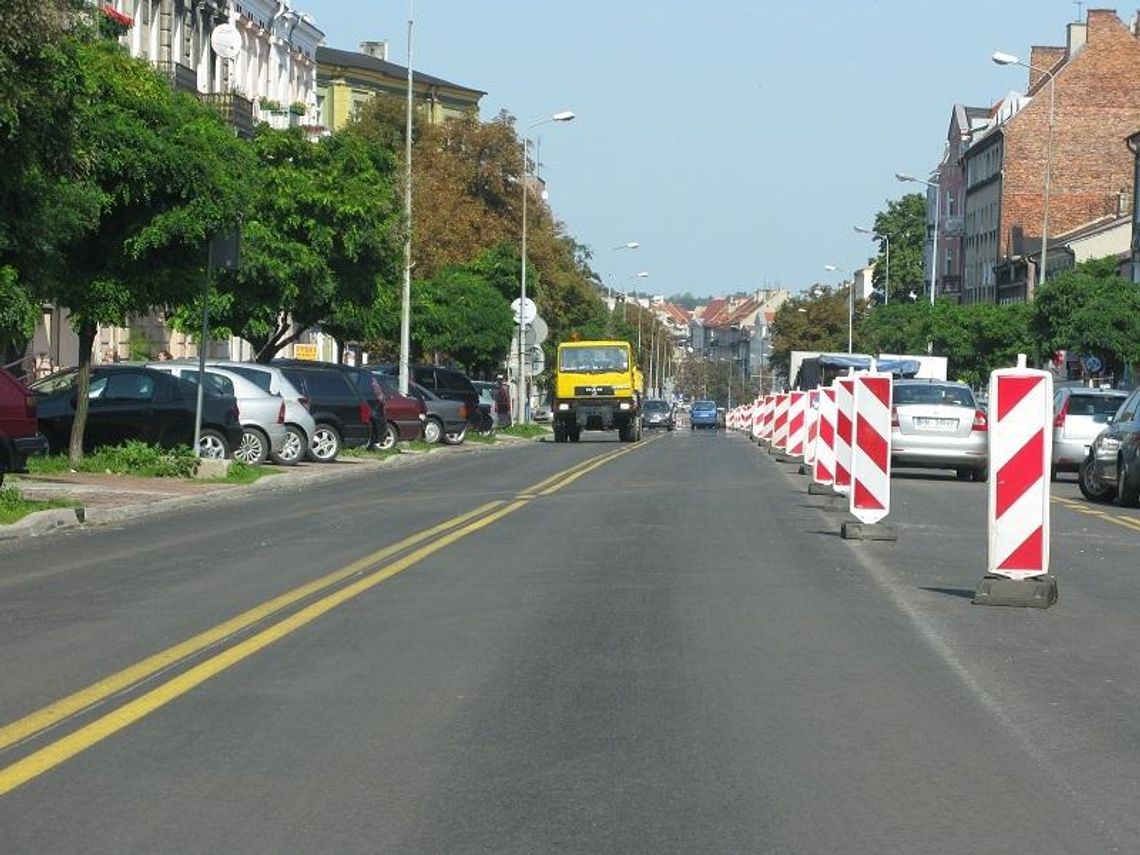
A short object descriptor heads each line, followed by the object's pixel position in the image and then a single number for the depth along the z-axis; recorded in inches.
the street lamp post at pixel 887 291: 5445.9
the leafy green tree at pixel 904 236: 5684.1
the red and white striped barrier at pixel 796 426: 1498.5
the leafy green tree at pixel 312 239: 1609.3
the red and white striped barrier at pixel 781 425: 1690.5
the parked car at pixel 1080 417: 1363.2
